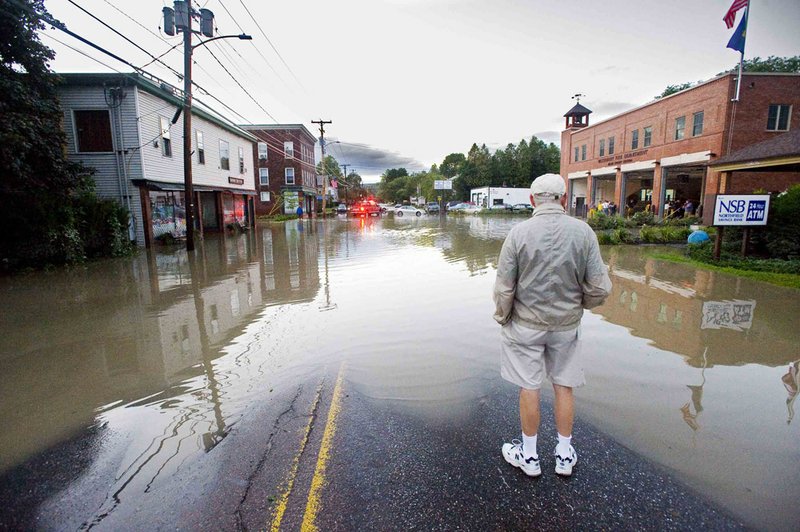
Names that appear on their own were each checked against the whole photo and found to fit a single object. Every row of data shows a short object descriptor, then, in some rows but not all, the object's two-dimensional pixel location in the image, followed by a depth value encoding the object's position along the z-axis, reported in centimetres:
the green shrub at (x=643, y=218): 2483
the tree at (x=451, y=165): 11485
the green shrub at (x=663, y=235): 1752
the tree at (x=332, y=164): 10082
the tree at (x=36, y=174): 1148
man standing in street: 285
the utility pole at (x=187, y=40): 1399
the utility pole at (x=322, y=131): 4475
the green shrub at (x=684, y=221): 2427
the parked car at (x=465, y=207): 6228
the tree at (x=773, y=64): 4819
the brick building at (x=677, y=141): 2398
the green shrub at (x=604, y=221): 2178
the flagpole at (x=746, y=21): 2017
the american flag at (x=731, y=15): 1995
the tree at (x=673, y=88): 5731
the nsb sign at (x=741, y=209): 1091
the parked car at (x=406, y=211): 5386
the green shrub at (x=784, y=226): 1076
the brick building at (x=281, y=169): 4582
